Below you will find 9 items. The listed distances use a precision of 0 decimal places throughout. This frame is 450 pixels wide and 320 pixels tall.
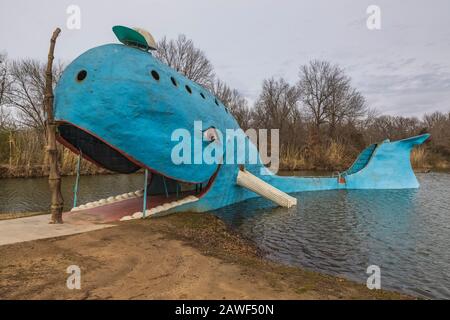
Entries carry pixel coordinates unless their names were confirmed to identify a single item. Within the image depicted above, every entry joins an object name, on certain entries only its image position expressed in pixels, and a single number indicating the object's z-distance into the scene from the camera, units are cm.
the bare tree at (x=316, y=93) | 5128
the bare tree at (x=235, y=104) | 5059
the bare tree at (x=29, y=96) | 3616
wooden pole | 866
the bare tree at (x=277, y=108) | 5356
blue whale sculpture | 921
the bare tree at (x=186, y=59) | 3809
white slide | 1479
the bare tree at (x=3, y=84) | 3459
